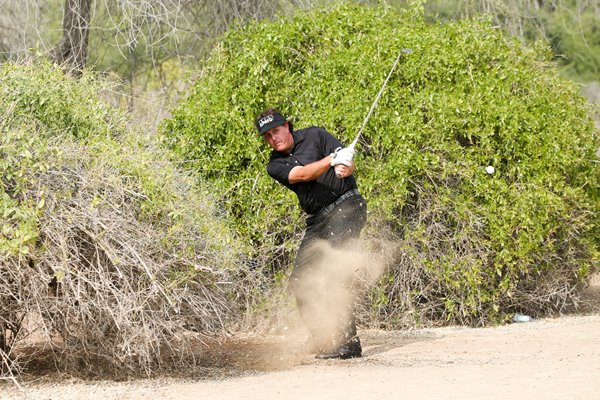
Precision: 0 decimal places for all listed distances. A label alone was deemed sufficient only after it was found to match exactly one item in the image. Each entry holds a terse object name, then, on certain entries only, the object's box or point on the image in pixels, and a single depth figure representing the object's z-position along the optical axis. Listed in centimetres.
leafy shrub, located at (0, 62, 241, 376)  1298
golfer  1545
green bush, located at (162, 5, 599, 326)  1805
